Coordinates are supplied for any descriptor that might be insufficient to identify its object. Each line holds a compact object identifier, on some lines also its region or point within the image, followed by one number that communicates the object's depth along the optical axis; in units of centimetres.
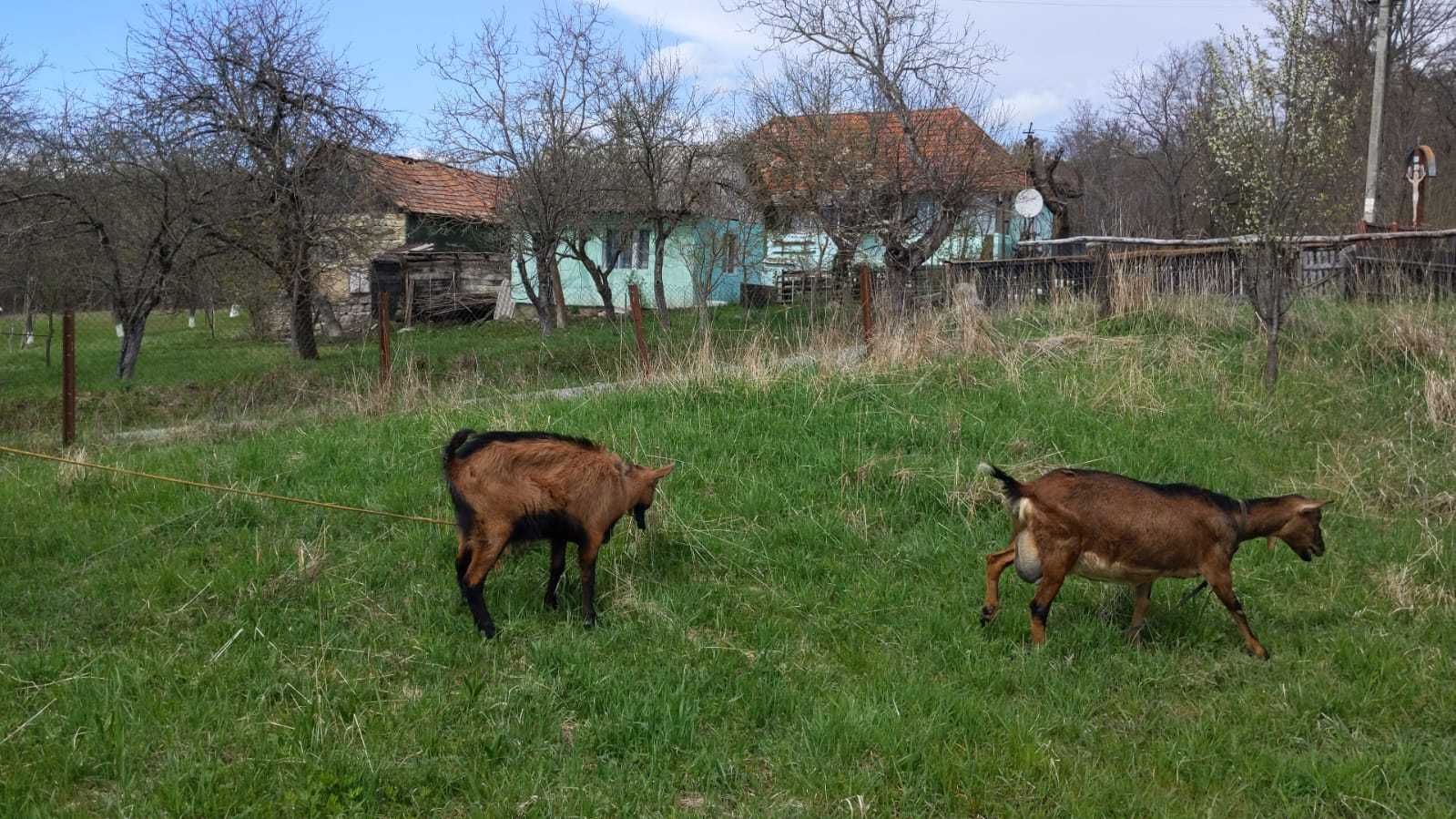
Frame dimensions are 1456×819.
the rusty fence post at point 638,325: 1077
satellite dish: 2173
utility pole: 1883
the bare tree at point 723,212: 2317
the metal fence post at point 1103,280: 1278
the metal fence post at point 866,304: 1122
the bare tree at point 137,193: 1686
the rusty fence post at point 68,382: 951
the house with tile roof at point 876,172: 1939
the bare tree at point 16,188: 1639
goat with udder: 474
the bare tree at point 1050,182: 2460
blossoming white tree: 914
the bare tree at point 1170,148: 3328
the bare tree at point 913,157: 1895
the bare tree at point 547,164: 2159
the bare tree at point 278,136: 1744
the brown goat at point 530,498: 496
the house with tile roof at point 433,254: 2570
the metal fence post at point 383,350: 1121
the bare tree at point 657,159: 2239
